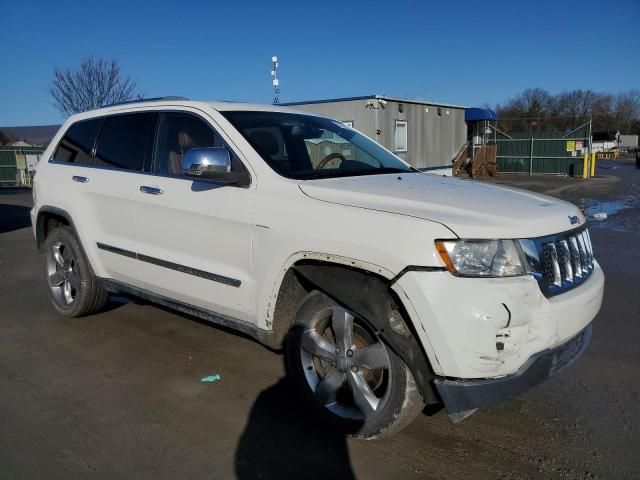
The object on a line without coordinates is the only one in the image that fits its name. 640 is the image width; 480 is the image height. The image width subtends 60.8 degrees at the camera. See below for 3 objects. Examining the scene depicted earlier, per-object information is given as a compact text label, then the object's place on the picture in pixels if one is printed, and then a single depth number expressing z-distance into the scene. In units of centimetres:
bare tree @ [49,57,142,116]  2559
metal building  2072
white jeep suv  253
